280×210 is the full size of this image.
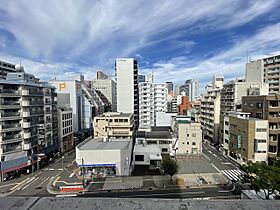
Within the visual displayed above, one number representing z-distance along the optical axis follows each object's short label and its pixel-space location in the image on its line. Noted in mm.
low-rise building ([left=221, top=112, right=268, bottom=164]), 24844
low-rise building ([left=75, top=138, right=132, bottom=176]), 21156
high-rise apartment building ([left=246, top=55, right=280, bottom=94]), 46594
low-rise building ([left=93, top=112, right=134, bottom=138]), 32031
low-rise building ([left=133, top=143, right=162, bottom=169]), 25344
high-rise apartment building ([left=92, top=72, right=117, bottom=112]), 82312
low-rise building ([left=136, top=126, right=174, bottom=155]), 31208
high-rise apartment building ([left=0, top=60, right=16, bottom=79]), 56006
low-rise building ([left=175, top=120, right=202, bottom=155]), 31797
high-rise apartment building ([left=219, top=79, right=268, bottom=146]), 34781
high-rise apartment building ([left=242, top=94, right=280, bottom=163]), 24781
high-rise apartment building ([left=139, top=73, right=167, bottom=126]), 49188
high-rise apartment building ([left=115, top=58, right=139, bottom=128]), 44500
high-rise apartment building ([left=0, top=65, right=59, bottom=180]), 22297
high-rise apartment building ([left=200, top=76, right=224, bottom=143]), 40125
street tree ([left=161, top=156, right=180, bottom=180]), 20328
